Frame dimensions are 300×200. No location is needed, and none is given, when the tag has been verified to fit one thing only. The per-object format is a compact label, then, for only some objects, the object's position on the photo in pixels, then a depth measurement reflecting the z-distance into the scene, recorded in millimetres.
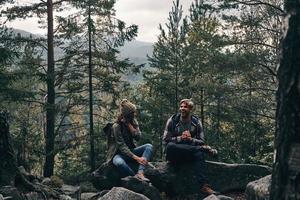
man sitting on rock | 8289
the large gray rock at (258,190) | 6911
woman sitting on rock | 8656
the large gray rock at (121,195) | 6980
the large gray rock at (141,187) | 8094
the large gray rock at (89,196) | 8711
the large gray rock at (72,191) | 9633
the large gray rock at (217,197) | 7082
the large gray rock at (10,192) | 7279
